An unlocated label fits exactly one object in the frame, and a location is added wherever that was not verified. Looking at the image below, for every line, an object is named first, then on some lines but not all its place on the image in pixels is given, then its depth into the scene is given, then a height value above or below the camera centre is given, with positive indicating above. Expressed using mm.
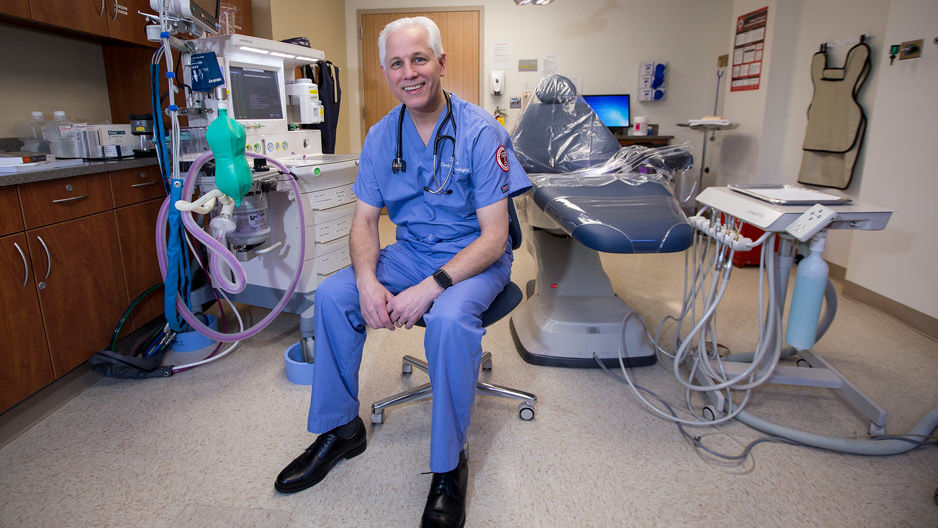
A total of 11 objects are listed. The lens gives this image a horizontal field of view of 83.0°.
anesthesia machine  1749 -142
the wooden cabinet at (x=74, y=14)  1864 +438
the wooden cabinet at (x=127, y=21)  2184 +477
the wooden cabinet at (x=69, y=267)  1588 -443
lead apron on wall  2924 +73
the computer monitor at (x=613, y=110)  4664 +220
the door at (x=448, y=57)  4781 +699
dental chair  1684 -272
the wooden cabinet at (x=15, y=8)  1710 +409
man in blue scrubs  1268 -340
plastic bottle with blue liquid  1368 -412
